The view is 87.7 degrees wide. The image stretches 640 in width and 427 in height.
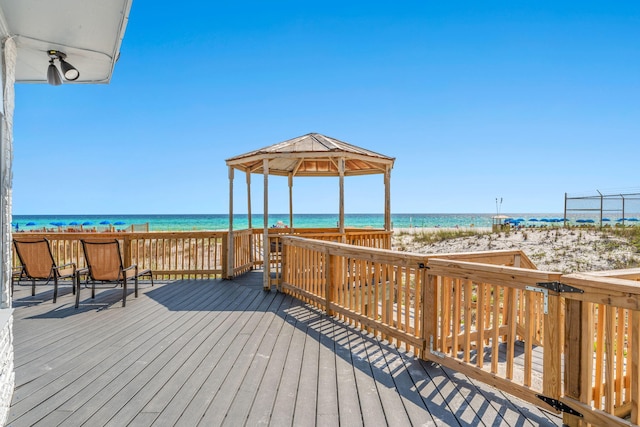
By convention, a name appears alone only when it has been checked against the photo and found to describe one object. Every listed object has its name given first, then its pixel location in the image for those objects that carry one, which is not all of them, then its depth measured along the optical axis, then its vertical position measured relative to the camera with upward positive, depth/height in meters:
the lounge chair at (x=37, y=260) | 5.28 -0.82
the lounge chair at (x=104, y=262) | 5.01 -0.82
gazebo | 6.20 +1.03
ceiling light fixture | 3.05 +1.34
